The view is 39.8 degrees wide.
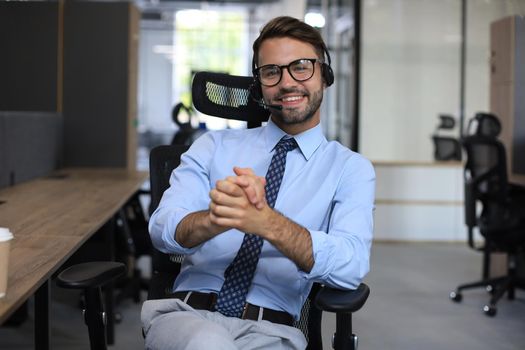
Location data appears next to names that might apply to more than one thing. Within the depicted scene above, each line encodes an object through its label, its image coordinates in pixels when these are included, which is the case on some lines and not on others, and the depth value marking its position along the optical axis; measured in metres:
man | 1.52
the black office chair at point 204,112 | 1.90
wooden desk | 1.52
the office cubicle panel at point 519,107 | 4.48
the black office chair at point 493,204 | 3.81
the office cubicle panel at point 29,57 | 4.02
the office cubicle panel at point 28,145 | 3.35
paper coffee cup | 1.21
